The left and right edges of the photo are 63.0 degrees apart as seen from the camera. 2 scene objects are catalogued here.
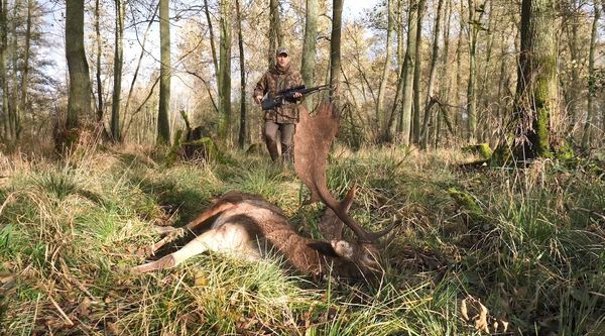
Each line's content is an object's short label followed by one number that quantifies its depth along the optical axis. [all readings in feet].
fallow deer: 9.80
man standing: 23.21
